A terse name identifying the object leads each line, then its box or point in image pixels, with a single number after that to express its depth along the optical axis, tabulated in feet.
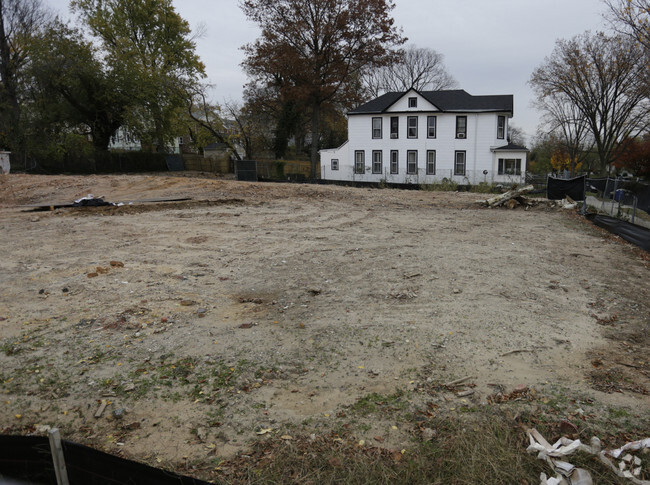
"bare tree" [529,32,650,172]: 119.24
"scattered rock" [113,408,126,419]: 12.41
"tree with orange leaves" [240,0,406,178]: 123.13
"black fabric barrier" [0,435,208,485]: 8.39
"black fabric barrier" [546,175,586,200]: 57.88
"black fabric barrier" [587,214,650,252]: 32.96
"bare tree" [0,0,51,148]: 103.71
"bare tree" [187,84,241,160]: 126.00
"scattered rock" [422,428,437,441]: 11.48
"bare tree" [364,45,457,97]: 215.51
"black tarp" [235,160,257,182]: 104.42
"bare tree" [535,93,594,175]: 145.83
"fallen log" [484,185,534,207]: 54.85
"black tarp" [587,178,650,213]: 44.74
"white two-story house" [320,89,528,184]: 125.08
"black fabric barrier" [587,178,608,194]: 58.70
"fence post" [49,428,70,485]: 8.19
